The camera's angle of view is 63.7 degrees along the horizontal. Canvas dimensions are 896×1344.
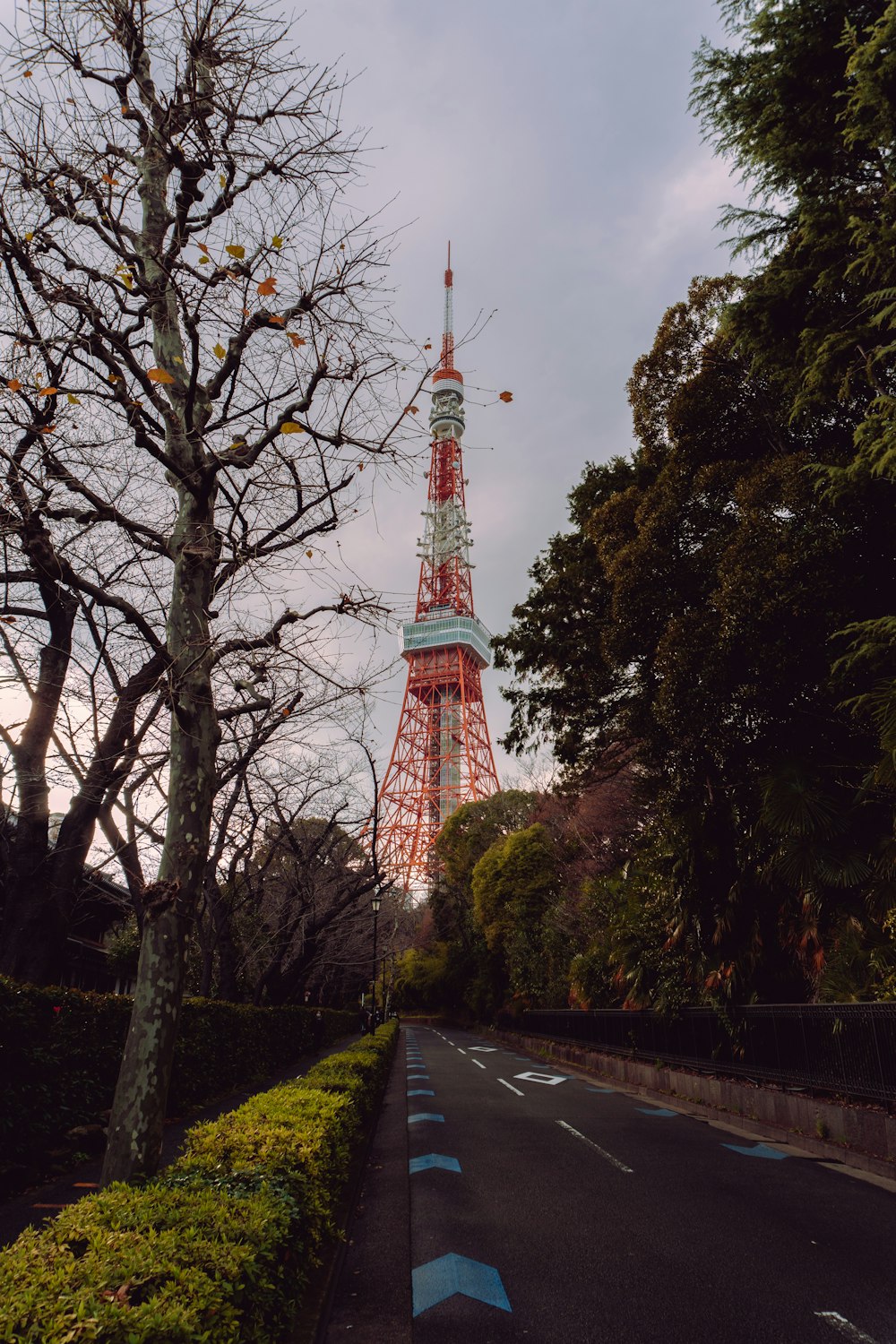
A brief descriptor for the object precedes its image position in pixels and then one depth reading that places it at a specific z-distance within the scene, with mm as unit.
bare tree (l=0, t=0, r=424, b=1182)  4746
